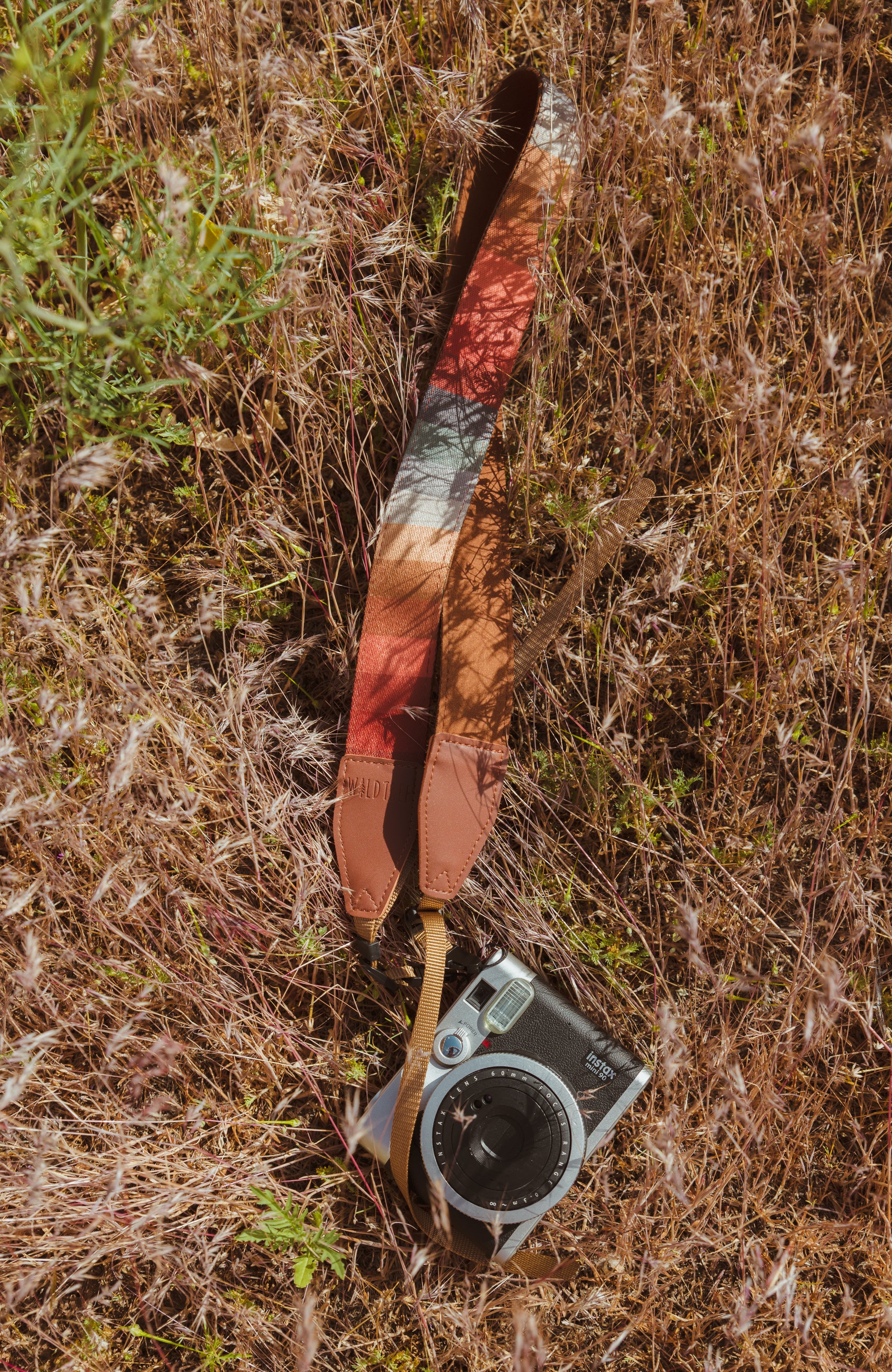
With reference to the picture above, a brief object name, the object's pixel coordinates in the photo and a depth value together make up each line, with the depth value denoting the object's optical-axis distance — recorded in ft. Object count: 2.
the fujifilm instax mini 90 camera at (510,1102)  2.18
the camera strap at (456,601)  2.30
